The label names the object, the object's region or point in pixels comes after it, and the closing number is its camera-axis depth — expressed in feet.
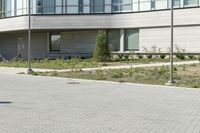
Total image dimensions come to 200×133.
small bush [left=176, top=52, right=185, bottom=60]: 127.09
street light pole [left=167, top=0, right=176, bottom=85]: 68.59
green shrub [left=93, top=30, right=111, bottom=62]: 121.70
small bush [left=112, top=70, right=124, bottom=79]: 81.00
